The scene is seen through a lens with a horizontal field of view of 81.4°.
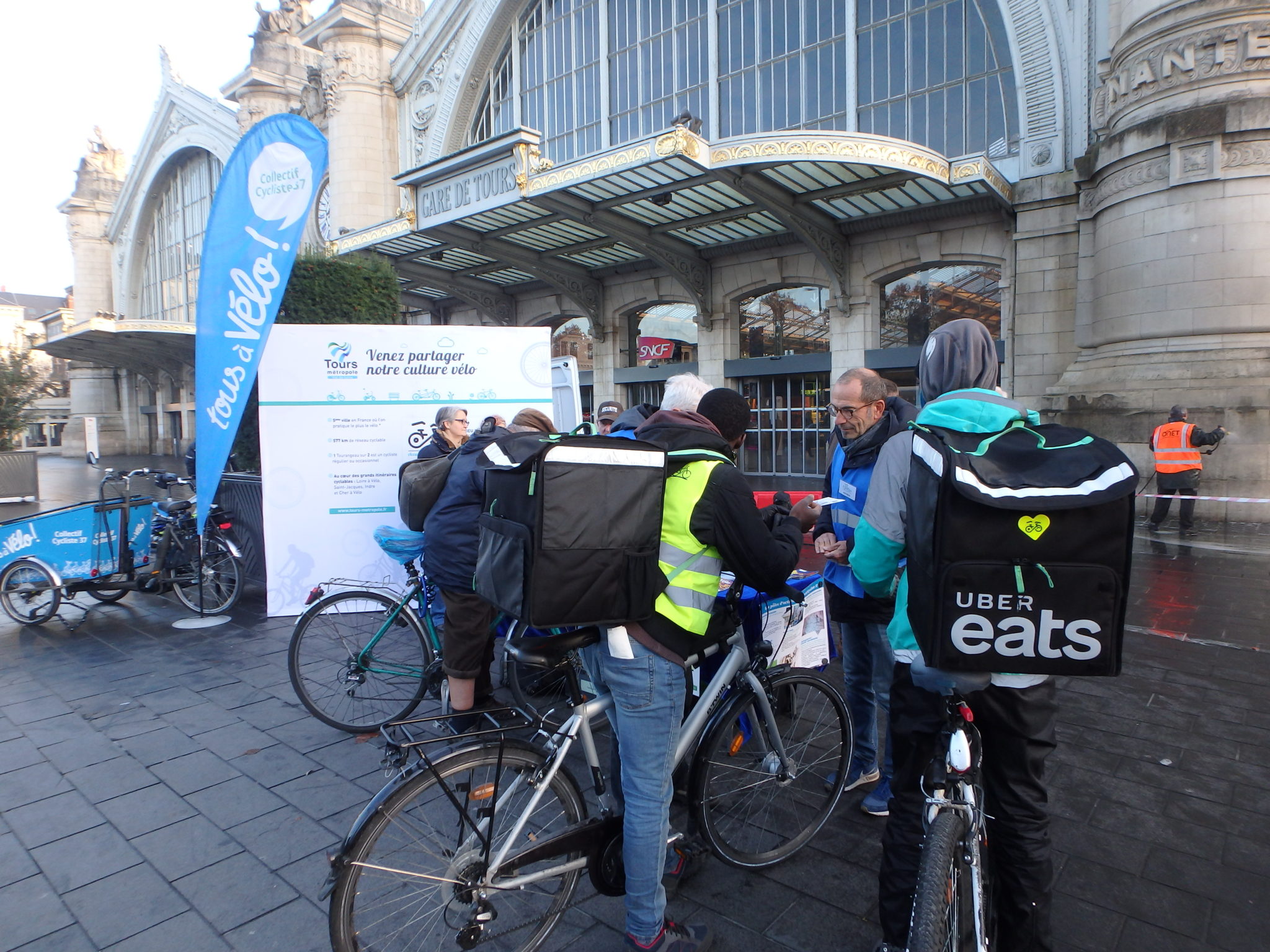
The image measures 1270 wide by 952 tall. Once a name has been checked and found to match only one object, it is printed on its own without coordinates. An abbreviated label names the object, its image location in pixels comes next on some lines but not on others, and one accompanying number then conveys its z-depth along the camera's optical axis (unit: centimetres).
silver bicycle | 199
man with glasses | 305
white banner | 598
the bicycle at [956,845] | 174
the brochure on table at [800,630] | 312
